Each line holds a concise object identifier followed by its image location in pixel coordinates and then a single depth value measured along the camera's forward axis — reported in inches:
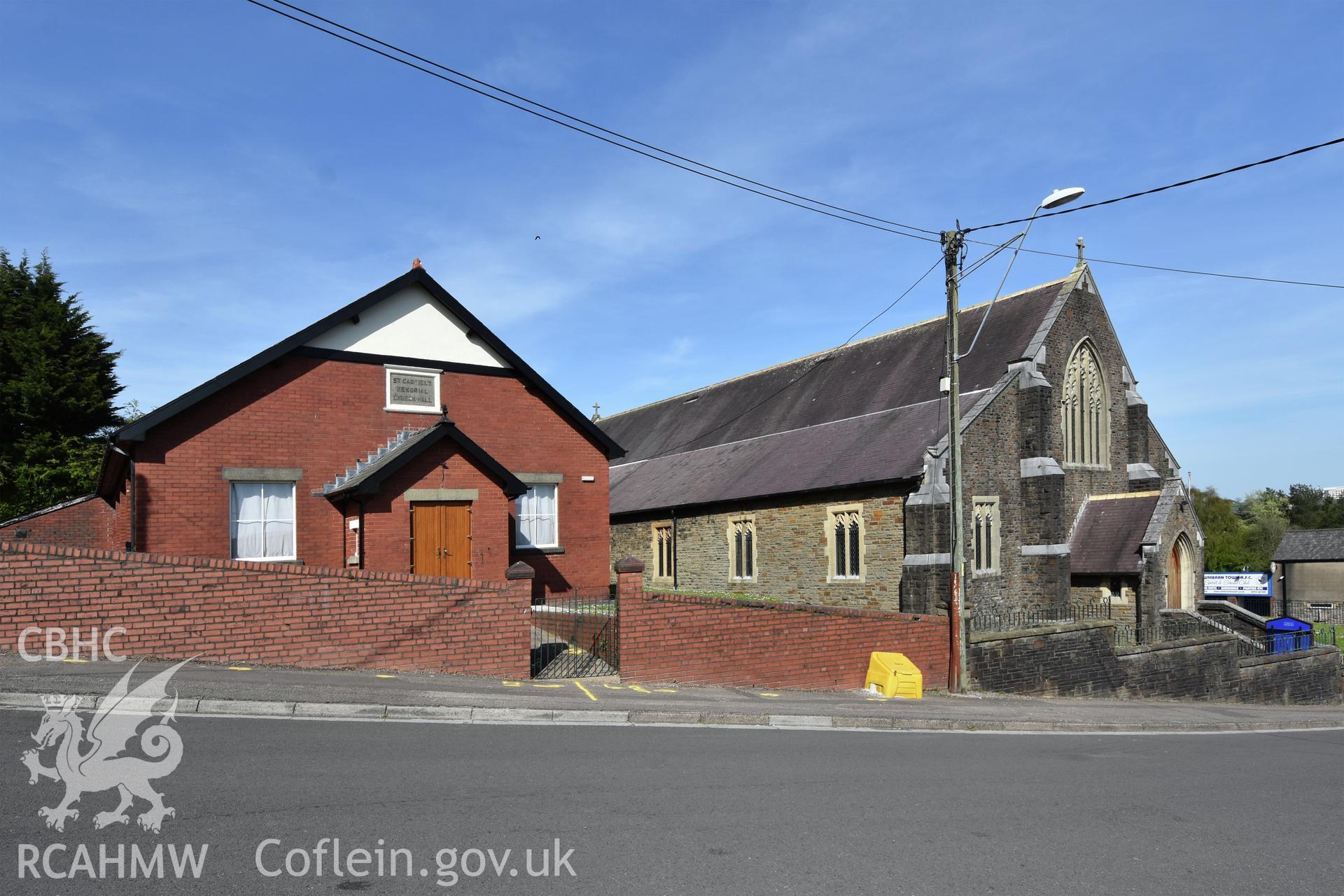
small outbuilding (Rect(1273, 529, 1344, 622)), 1769.2
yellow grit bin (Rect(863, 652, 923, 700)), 580.7
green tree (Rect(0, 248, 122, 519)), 1214.3
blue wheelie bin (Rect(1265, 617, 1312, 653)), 975.6
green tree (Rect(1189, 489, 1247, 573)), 2637.8
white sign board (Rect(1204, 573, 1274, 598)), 1875.0
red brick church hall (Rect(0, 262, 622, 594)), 597.9
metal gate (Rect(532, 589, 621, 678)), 520.7
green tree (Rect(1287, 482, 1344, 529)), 2982.3
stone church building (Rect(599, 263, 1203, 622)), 888.3
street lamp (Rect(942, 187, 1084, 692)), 593.3
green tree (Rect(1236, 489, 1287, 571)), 2677.2
